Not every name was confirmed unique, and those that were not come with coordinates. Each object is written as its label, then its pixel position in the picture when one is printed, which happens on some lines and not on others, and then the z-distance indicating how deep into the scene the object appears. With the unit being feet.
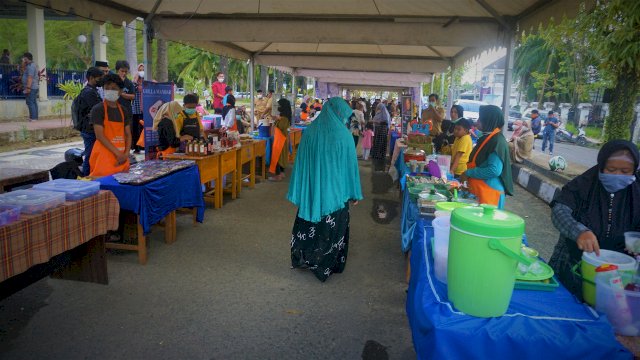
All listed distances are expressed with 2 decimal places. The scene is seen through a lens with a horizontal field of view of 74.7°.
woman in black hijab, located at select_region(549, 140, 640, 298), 6.97
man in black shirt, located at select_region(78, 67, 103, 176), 17.67
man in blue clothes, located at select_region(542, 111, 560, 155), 57.51
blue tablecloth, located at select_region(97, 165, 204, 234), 13.25
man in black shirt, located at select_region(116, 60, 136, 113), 18.37
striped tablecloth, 8.58
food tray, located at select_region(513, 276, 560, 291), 6.23
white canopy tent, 18.24
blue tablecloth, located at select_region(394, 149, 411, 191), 18.22
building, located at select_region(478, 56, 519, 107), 201.48
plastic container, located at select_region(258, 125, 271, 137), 30.40
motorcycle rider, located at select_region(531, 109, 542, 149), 63.38
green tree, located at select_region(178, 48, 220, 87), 111.75
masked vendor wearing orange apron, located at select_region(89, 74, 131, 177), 14.32
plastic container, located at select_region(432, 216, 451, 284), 6.34
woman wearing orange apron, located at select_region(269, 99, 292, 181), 28.25
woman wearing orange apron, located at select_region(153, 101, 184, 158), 18.90
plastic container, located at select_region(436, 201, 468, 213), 9.23
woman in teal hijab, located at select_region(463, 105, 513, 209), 12.34
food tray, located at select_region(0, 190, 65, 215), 9.23
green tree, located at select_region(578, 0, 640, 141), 14.40
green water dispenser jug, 4.91
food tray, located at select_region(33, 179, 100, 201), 10.61
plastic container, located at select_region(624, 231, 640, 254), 6.33
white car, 83.48
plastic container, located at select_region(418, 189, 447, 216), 10.15
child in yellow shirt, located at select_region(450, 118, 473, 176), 17.35
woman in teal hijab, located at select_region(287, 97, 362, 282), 13.02
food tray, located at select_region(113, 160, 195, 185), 13.39
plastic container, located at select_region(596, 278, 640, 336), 5.36
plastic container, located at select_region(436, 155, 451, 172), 17.09
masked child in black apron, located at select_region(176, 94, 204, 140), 19.48
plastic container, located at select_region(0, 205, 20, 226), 8.50
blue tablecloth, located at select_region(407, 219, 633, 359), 5.12
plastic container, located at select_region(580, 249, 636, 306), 5.67
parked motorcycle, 78.33
